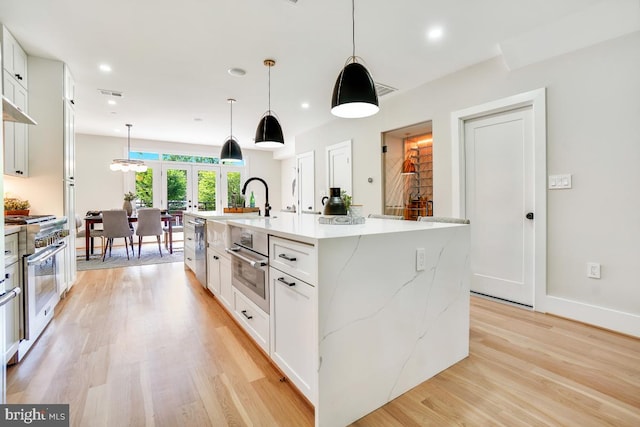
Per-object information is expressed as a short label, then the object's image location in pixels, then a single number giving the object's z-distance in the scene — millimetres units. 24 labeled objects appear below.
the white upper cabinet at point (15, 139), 2619
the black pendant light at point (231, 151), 4016
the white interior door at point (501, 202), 2992
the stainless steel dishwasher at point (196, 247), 3427
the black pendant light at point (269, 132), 3113
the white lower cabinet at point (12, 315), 1822
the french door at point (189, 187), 7730
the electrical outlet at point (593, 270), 2521
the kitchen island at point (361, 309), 1338
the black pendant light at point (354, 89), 1852
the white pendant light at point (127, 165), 5953
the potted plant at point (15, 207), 2586
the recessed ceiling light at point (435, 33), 2703
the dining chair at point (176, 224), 6688
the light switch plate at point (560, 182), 2672
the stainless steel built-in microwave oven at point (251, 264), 1819
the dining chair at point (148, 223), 5598
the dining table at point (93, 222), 5285
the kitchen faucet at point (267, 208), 3102
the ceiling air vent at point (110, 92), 4156
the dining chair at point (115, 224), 5227
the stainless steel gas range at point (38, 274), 2025
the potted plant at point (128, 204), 6012
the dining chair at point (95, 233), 5367
